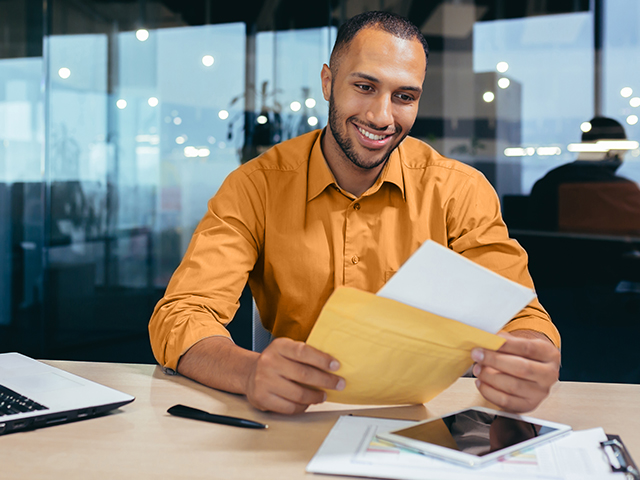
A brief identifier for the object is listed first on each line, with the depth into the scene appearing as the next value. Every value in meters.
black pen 0.82
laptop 0.81
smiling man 1.33
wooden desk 0.68
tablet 0.69
